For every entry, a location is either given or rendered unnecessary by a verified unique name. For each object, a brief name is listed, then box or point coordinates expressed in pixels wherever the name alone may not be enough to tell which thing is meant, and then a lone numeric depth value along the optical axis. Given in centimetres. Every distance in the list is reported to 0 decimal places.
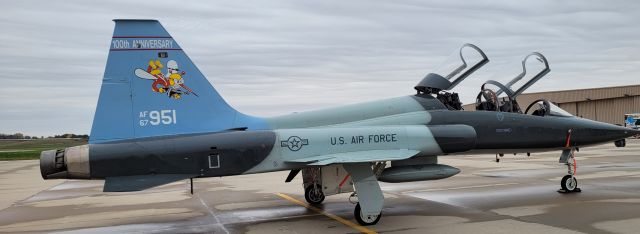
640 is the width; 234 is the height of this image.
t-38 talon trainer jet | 819
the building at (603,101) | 5000
